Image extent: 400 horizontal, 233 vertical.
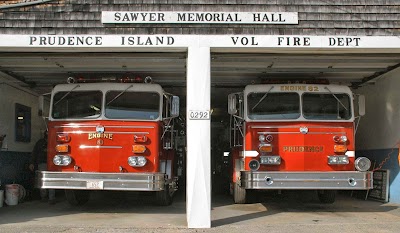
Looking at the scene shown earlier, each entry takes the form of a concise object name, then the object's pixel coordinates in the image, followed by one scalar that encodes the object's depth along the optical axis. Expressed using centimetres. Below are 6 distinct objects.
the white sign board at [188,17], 797
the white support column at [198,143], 760
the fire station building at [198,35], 781
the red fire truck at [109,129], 898
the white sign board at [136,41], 788
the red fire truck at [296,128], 917
